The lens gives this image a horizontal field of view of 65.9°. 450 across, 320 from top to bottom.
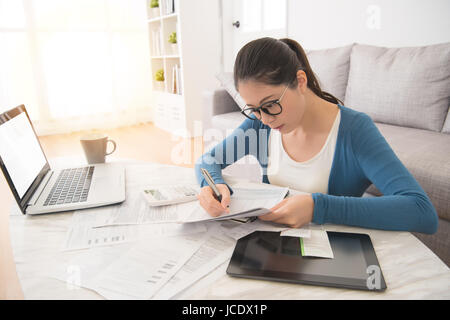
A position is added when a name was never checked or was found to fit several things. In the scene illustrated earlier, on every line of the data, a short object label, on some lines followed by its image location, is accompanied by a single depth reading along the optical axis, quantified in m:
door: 3.01
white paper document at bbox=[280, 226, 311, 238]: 0.68
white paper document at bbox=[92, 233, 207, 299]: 0.54
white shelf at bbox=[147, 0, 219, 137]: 3.27
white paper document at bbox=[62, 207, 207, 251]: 0.70
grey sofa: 1.35
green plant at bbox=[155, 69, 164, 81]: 3.74
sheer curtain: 3.49
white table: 0.53
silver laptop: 0.83
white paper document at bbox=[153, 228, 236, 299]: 0.55
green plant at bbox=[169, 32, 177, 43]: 3.41
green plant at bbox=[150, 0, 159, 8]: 3.55
